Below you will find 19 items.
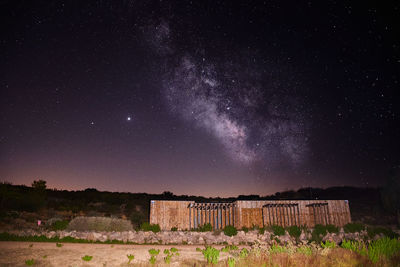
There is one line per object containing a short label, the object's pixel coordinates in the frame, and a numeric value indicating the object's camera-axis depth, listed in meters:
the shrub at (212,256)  5.89
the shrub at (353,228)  15.26
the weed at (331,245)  6.38
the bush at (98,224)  13.70
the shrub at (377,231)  13.86
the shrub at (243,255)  5.91
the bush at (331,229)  14.92
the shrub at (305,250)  5.93
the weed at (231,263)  4.96
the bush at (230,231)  14.00
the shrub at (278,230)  14.29
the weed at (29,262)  6.27
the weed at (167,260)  6.50
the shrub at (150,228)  14.04
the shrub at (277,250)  6.11
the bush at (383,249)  5.25
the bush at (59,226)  12.88
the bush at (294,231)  14.29
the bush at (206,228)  15.05
